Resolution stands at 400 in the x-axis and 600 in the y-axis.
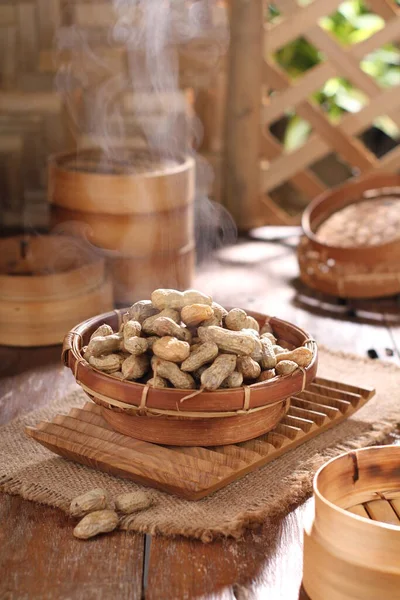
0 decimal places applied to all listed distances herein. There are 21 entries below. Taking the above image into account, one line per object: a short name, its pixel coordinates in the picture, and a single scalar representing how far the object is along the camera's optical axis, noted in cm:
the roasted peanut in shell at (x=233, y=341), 102
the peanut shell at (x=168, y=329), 102
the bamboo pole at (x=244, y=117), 184
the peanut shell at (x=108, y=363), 103
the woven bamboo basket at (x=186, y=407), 99
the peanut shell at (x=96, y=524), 96
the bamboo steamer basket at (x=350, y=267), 150
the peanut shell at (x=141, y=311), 106
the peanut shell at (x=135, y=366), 102
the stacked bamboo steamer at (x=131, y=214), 145
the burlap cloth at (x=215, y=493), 98
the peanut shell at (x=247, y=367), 102
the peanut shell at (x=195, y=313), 104
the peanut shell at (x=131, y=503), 99
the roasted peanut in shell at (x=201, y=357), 101
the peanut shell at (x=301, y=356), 104
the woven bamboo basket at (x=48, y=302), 136
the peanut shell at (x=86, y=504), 98
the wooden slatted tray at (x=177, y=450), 101
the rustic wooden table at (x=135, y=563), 91
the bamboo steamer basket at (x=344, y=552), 85
